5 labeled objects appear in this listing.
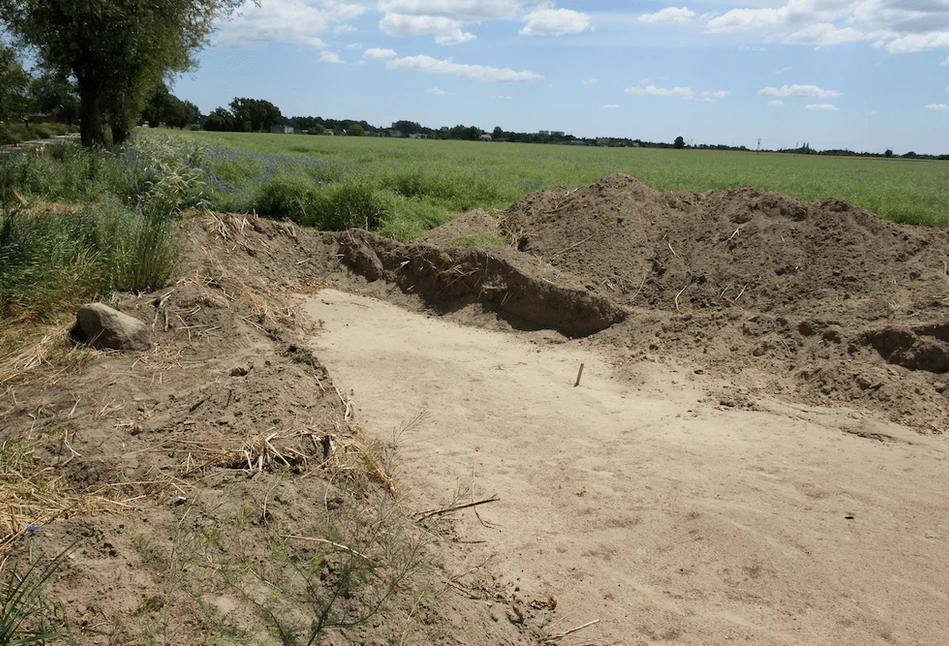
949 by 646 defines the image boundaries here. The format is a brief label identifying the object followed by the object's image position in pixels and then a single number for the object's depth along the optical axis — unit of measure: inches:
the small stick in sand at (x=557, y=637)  124.8
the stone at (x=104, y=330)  200.8
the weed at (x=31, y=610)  84.4
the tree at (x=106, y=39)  541.6
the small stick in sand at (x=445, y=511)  157.0
